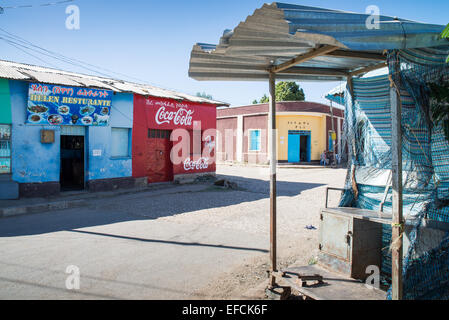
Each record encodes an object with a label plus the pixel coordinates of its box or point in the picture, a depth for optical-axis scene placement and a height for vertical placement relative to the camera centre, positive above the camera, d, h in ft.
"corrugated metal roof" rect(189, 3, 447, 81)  8.66 +3.85
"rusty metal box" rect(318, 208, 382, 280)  12.50 -3.80
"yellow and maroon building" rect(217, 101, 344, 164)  89.45 +5.99
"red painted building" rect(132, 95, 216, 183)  44.88 +2.20
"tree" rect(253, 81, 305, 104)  119.96 +23.59
